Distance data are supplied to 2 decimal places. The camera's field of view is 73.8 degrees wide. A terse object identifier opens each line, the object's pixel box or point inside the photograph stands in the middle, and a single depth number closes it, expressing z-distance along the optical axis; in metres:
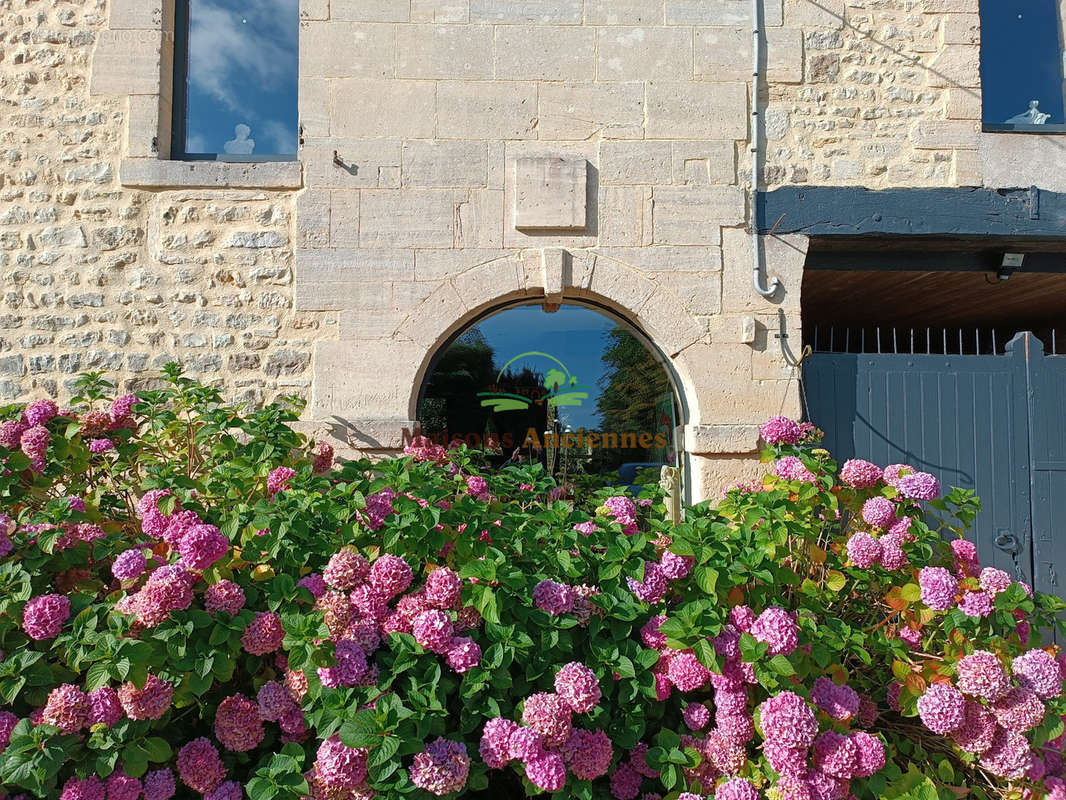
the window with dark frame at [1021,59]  4.15
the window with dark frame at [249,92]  3.95
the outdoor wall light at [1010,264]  4.12
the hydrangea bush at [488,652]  1.76
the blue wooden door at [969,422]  3.91
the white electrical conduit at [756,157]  3.83
